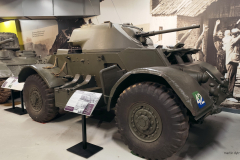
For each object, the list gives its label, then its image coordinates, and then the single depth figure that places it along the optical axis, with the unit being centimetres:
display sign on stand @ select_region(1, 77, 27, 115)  476
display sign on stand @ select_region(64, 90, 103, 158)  283
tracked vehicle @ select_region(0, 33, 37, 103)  589
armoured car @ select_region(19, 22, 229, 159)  245
